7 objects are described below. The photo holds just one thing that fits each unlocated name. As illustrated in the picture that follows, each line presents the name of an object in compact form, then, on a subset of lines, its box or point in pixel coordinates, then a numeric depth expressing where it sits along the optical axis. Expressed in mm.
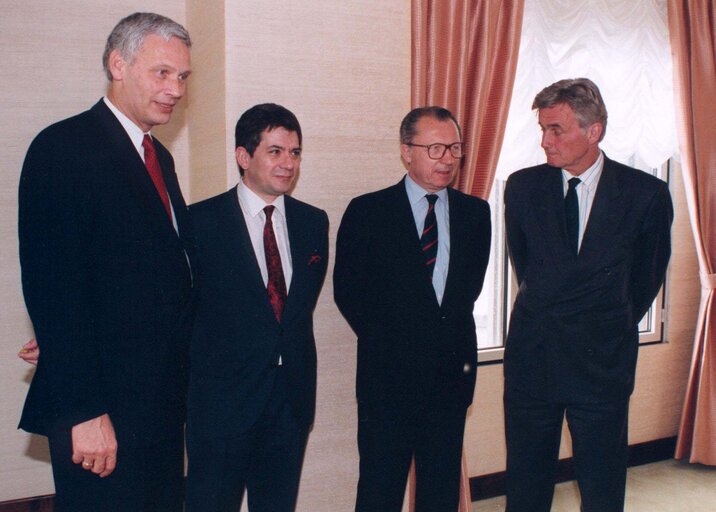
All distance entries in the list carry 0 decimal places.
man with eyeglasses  2217
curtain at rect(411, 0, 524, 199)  2809
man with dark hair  1971
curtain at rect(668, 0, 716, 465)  3572
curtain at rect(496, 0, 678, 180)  3238
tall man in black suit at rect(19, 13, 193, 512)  1365
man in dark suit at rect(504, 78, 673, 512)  2277
